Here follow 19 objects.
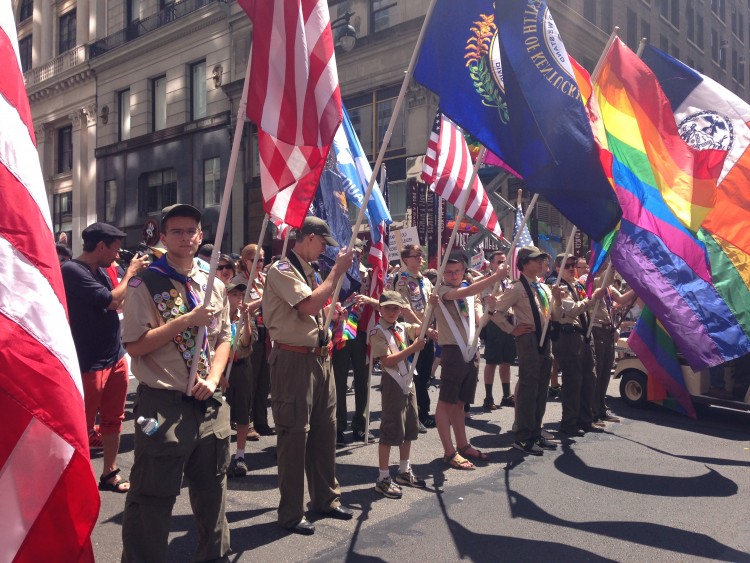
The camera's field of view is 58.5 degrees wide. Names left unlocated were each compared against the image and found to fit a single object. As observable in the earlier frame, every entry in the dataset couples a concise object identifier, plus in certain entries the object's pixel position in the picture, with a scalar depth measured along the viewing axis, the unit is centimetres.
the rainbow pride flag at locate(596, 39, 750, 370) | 577
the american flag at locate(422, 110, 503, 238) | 754
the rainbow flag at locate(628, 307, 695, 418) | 673
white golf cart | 802
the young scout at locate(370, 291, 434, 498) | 534
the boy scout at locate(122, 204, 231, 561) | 336
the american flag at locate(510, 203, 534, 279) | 1006
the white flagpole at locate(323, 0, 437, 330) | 459
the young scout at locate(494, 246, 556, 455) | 675
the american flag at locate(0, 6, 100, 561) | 194
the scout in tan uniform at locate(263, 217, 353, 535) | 445
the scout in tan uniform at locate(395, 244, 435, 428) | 741
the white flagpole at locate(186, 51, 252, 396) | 347
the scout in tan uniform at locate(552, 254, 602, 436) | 746
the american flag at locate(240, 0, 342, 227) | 389
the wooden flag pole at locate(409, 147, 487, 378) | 520
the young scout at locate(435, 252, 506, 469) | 614
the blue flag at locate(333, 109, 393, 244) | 660
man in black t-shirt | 516
